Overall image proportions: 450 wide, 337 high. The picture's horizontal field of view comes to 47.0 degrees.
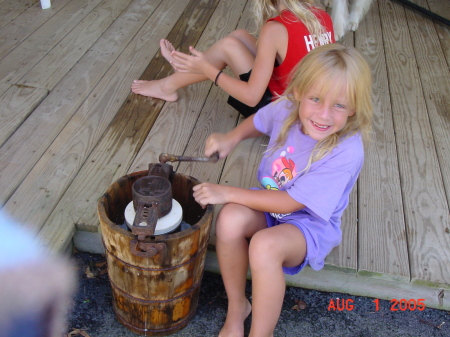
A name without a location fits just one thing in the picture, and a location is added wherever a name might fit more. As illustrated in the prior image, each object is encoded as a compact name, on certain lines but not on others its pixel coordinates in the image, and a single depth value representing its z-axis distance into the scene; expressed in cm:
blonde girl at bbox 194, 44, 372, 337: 153
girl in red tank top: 205
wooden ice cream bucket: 146
